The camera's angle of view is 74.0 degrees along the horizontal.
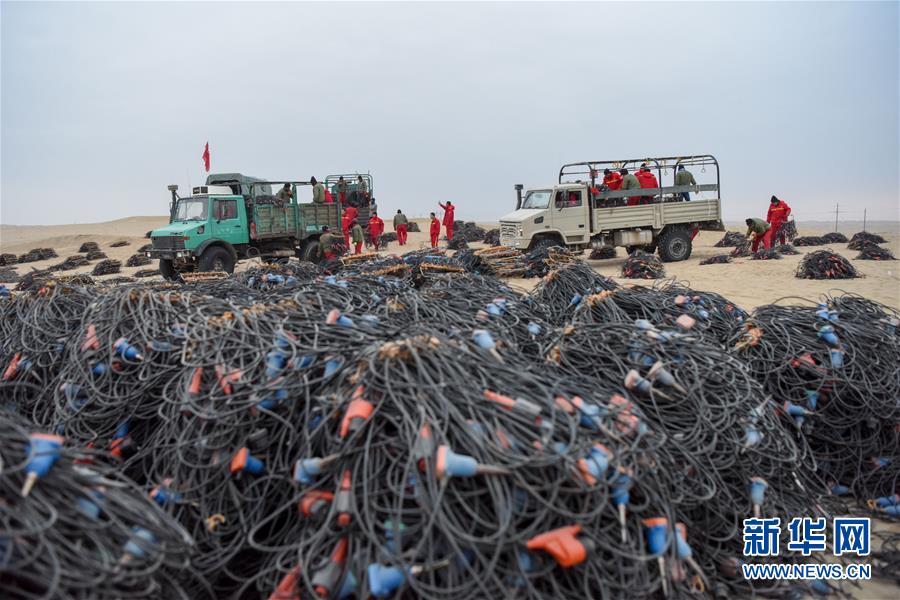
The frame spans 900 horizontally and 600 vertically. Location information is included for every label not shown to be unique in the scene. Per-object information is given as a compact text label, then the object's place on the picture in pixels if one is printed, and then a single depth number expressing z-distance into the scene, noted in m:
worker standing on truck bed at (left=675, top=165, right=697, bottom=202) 16.73
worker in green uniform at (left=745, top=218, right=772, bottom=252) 16.48
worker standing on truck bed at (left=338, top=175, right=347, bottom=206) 19.50
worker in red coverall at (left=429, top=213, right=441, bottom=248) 23.06
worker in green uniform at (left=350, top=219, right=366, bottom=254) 18.16
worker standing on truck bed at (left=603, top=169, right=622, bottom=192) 16.09
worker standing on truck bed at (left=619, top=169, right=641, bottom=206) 16.20
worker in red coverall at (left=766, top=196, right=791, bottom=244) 16.62
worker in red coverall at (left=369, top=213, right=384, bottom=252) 20.55
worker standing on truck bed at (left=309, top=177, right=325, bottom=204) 18.19
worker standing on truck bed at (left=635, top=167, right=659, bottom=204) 16.62
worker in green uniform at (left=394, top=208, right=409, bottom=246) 24.62
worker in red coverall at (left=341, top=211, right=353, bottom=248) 18.66
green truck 14.42
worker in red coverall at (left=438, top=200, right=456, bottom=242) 23.83
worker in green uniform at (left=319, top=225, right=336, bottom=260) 14.20
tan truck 15.53
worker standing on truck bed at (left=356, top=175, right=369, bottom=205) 20.02
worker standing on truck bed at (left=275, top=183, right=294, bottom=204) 16.94
